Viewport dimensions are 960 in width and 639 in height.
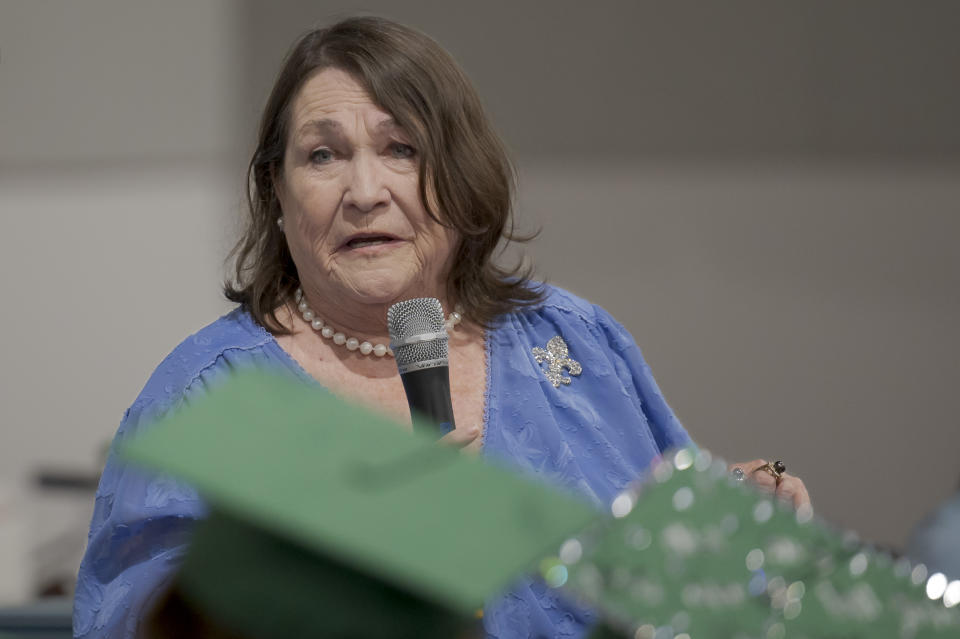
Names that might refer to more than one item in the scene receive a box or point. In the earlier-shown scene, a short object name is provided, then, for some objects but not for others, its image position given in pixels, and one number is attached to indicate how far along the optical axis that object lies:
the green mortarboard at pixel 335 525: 2.15
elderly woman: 4.35
